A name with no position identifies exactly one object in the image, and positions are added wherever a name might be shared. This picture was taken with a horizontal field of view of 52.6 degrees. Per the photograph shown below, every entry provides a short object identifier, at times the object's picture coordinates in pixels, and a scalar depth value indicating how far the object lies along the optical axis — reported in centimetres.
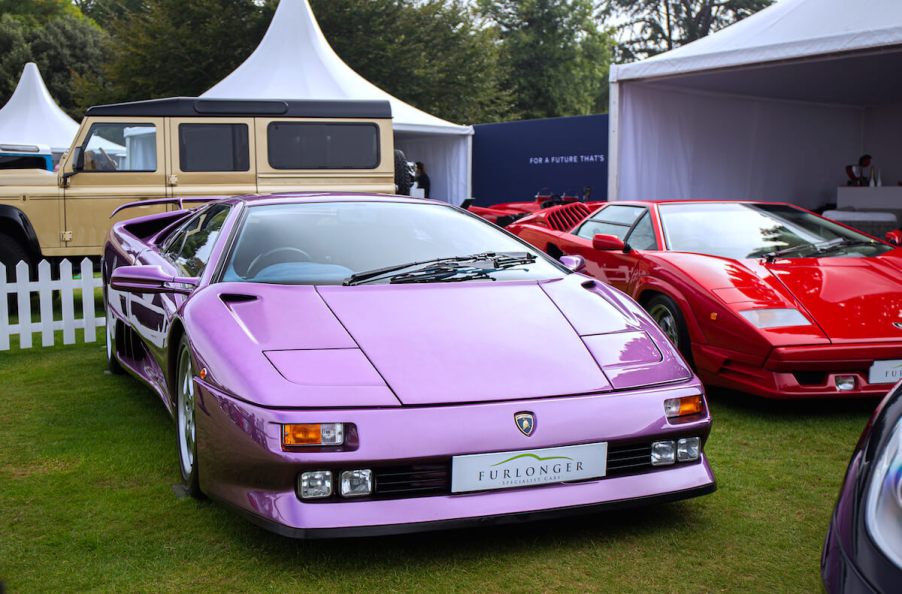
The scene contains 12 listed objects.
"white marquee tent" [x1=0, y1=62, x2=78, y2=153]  2169
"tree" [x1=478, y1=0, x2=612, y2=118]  4228
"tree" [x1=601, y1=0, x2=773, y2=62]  4267
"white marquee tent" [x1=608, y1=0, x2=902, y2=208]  876
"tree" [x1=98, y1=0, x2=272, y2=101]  2558
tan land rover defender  864
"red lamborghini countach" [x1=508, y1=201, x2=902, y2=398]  442
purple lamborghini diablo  256
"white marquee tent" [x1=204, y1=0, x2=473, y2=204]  1448
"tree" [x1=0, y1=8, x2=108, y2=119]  3809
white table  1379
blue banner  1692
